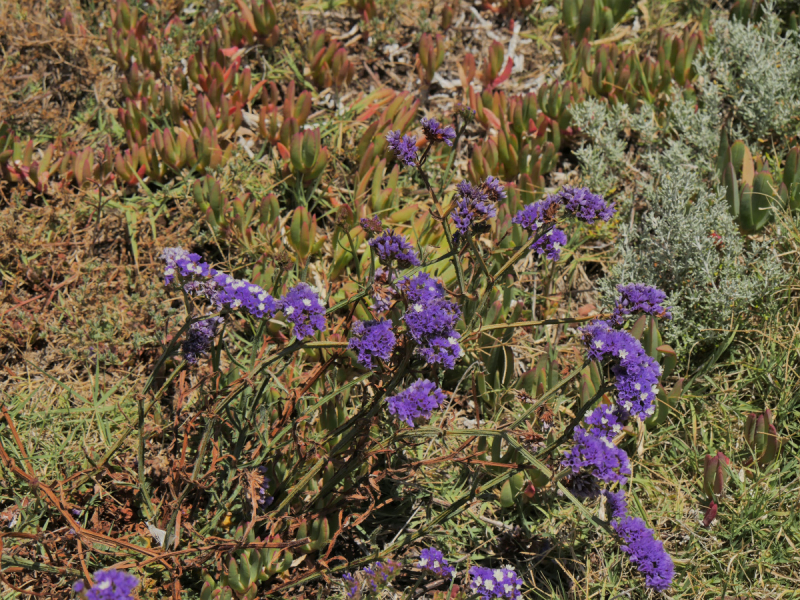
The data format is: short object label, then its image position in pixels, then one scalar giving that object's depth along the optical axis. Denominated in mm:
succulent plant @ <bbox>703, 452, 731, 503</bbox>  2854
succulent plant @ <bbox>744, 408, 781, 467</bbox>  2953
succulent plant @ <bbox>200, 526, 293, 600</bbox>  2410
